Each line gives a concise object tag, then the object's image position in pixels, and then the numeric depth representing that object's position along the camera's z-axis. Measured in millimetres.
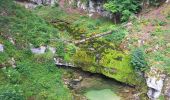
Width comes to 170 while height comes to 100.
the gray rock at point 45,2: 37906
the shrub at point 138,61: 24831
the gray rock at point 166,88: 23061
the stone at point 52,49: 26802
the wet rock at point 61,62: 26312
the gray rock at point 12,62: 24000
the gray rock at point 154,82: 23422
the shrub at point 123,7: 31320
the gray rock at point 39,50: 26498
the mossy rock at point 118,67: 25206
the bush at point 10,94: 20141
